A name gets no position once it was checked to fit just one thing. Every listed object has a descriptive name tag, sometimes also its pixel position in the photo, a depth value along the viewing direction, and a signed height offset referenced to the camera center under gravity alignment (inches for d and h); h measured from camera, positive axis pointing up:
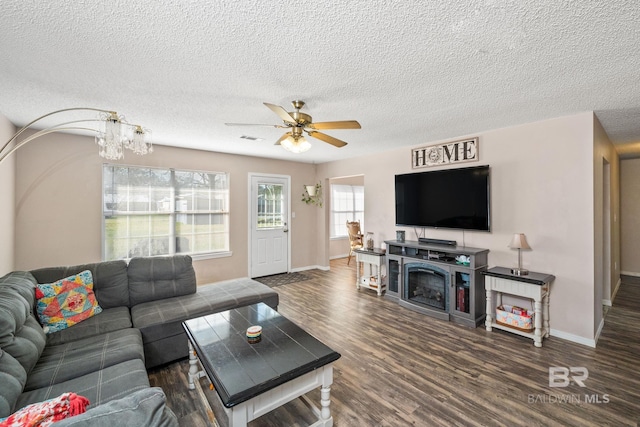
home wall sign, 147.9 +34.8
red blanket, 37.0 -28.5
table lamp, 121.6 -14.2
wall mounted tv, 140.3 +8.4
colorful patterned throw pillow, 86.8 -29.4
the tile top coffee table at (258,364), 57.2 -35.6
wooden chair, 261.3 -20.3
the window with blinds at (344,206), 311.7 +9.1
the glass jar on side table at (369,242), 192.8 -20.1
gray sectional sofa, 49.5 -35.5
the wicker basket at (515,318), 117.6 -46.3
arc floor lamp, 86.4 +26.0
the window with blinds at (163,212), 162.7 +1.6
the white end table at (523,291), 113.0 -34.0
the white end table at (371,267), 176.7 -35.9
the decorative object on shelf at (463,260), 134.6 -23.1
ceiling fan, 89.5 +29.6
